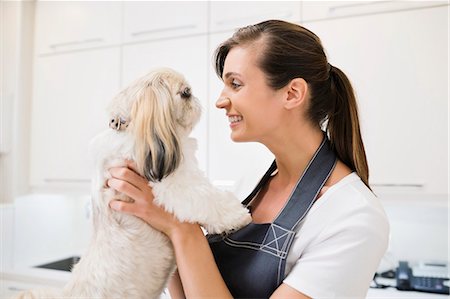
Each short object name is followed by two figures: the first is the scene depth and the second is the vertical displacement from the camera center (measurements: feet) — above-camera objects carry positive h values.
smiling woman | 3.24 -0.31
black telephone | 6.99 -1.98
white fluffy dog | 3.69 -0.40
